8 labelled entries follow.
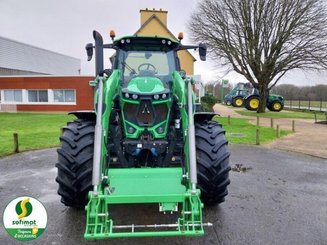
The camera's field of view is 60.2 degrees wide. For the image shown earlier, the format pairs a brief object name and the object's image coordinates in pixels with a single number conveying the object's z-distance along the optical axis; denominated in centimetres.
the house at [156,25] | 2798
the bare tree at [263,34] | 2233
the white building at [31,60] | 3591
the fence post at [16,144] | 890
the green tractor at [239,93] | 3537
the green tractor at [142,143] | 317
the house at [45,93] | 2400
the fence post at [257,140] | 1084
